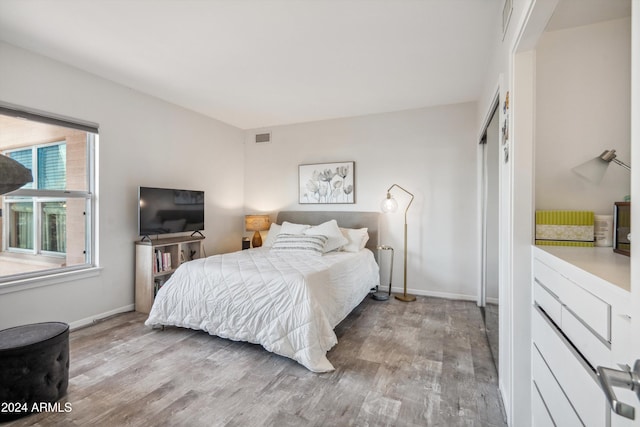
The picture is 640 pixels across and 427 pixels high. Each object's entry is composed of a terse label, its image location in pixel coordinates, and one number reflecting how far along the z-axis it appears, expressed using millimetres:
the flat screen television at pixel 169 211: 3377
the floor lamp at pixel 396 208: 3870
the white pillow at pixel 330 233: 3744
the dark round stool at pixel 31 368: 1654
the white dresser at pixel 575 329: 747
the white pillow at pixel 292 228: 4215
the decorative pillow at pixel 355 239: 3887
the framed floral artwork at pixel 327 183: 4426
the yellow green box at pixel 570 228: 1409
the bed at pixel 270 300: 2250
